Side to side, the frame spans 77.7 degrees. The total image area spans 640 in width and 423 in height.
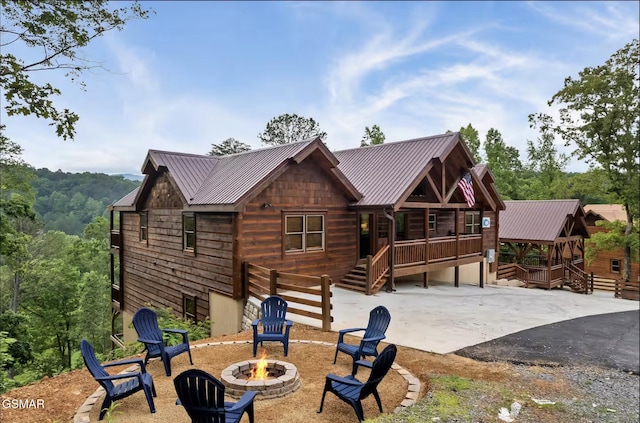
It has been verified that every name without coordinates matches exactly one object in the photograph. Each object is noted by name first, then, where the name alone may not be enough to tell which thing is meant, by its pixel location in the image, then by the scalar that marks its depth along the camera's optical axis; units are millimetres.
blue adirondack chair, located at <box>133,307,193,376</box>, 6523
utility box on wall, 20322
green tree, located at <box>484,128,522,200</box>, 39625
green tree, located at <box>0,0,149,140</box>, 4980
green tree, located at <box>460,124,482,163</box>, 41250
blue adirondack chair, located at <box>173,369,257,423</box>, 4031
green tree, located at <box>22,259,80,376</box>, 28688
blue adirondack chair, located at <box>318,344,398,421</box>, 4930
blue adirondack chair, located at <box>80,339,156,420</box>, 4949
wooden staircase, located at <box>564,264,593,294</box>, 22922
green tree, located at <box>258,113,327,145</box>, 41062
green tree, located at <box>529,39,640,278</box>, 21641
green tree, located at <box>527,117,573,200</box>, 41344
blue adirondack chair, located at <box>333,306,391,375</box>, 6641
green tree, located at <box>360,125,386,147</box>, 43281
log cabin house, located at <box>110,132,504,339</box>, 11983
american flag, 16547
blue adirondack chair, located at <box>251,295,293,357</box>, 7793
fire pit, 5543
